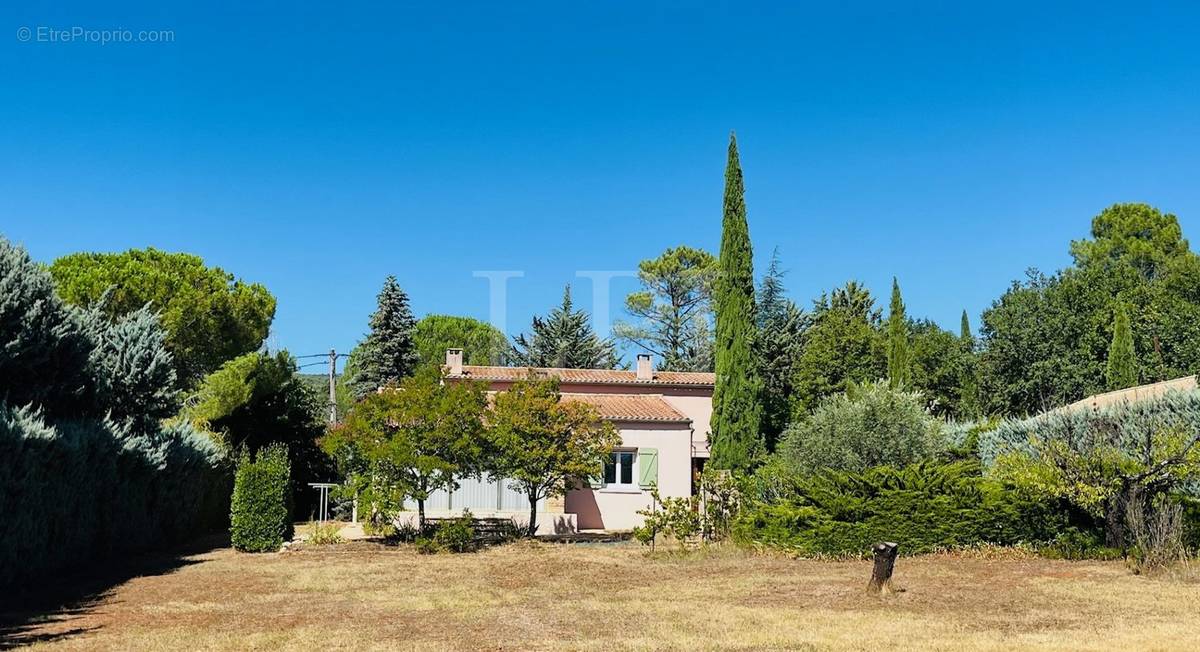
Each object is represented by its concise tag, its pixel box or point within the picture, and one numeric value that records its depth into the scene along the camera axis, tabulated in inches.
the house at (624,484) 1008.9
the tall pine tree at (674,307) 2055.9
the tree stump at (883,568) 475.2
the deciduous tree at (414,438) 753.6
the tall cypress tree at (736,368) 1107.3
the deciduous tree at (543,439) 784.3
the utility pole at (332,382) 1542.1
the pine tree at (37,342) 585.3
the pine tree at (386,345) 1660.9
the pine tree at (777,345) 1465.3
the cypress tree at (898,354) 1648.3
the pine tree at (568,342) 2006.6
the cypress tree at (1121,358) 1298.0
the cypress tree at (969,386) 1544.0
